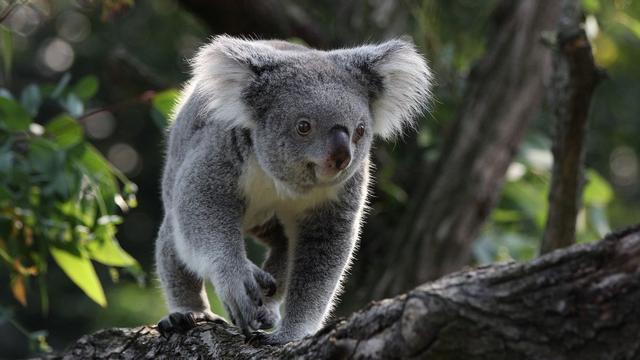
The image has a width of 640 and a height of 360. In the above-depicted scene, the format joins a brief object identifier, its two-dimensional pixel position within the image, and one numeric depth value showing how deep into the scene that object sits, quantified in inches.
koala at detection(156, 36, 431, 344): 333.7
